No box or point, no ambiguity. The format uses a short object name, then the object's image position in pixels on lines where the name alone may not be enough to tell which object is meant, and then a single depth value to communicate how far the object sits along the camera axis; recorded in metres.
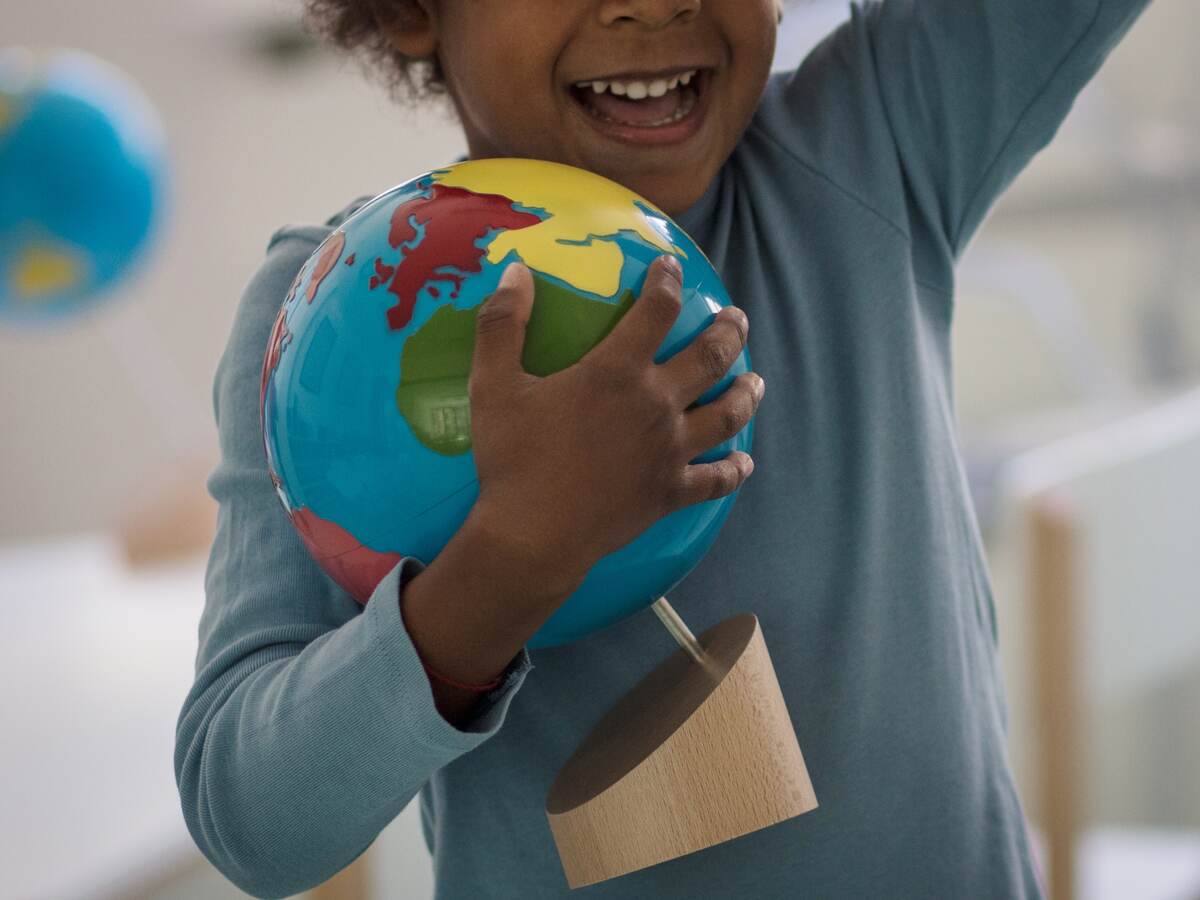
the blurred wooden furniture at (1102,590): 2.85
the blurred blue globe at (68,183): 3.75
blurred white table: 2.08
